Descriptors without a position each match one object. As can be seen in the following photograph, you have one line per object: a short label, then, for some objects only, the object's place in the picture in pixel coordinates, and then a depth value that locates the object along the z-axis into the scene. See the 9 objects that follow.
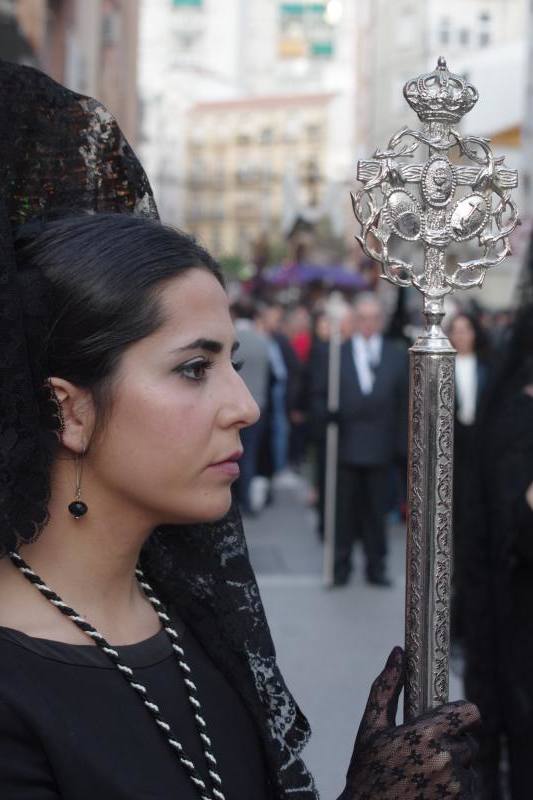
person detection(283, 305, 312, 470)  12.67
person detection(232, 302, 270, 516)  10.91
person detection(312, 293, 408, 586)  8.67
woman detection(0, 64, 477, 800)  1.70
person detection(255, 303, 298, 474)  12.72
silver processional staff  1.81
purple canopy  26.27
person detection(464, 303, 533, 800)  3.29
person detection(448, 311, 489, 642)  8.02
